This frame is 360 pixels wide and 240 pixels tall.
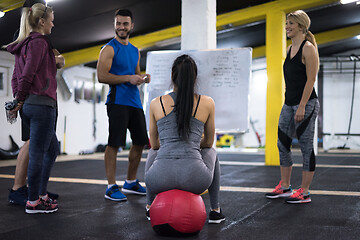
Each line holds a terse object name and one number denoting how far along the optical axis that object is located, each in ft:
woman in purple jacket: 6.89
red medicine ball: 5.32
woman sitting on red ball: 5.62
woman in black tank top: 8.25
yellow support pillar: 19.19
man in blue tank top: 8.72
